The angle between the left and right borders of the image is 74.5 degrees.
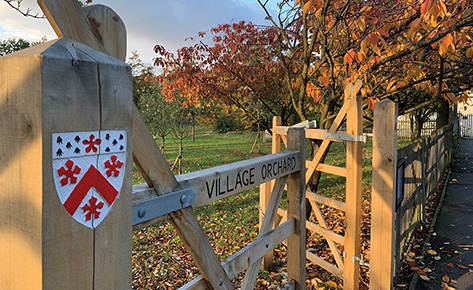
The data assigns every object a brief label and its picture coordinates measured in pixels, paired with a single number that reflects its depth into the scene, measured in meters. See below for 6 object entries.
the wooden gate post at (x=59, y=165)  0.72
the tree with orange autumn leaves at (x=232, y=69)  5.28
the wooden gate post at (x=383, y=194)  2.92
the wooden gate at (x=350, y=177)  3.27
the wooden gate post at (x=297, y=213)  2.26
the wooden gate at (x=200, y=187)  0.92
